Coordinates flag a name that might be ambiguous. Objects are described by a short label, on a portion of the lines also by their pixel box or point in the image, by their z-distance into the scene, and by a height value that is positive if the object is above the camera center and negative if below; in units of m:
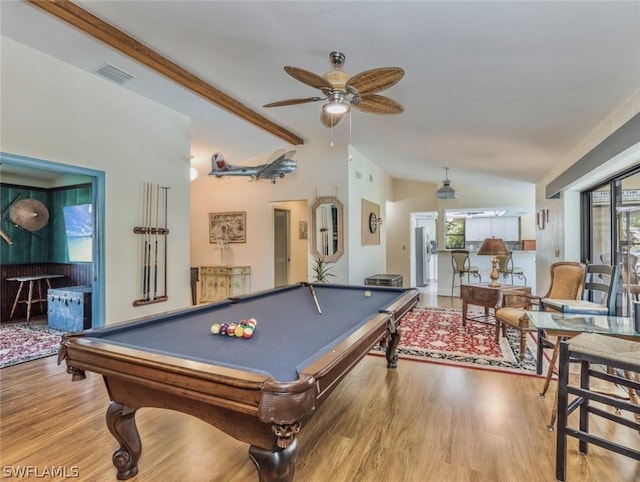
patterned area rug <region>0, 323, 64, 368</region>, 3.59 -1.24
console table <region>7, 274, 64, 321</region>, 5.36 -0.74
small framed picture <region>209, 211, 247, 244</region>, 6.80 +0.32
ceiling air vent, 3.39 +1.76
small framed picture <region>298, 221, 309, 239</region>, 8.16 +0.33
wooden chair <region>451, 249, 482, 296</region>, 7.36 -0.49
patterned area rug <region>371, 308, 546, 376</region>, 3.38 -1.19
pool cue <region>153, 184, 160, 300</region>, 4.31 -0.29
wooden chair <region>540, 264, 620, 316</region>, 2.73 -0.52
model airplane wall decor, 5.14 +1.22
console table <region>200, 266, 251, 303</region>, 6.46 -0.76
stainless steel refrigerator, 9.63 -0.36
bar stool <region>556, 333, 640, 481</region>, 1.68 -0.74
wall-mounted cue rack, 4.17 -0.01
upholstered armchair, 3.43 -0.51
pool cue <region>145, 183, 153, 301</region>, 4.21 -0.05
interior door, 7.41 -0.07
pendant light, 6.55 +1.00
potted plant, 5.95 -0.48
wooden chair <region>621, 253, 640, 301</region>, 3.29 -0.33
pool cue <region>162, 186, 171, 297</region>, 4.46 +0.22
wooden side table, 4.25 -0.67
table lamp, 4.73 -0.06
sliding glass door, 3.30 +0.15
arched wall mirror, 6.01 +0.26
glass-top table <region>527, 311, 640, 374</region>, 2.10 -0.54
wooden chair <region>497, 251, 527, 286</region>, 7.12 -0.56
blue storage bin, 4.58 -0.92
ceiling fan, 2.39 +1.19
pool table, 1.16 -0.51
